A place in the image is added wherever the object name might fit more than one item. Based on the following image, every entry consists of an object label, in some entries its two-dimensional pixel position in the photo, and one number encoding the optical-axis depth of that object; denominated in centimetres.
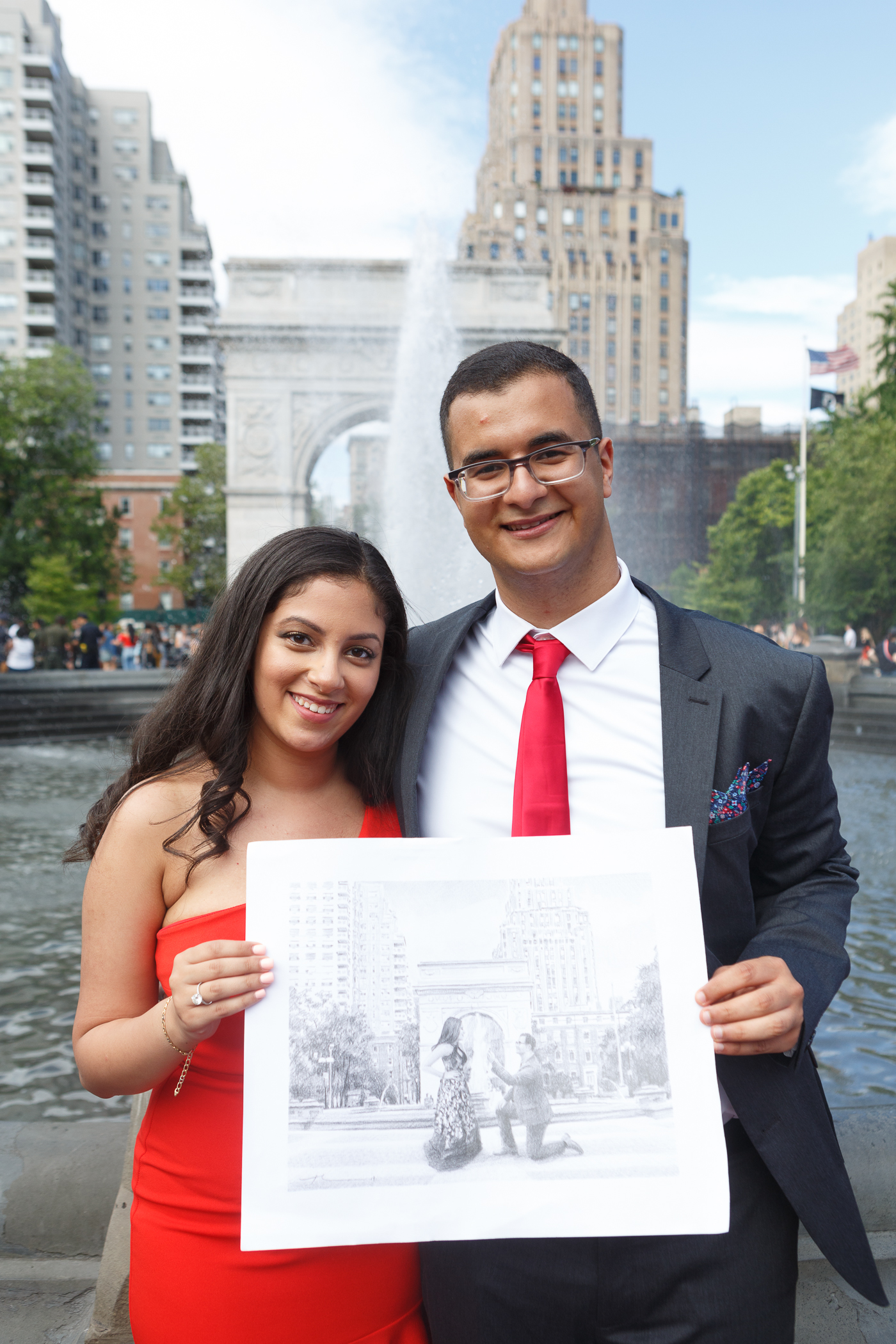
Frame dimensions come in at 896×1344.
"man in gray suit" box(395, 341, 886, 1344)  153
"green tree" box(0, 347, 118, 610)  3488
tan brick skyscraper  8425
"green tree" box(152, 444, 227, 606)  5219
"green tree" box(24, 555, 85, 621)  3650
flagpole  3178
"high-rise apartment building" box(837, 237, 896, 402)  10662
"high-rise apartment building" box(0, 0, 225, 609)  6200
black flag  3016
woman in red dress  155
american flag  2623
